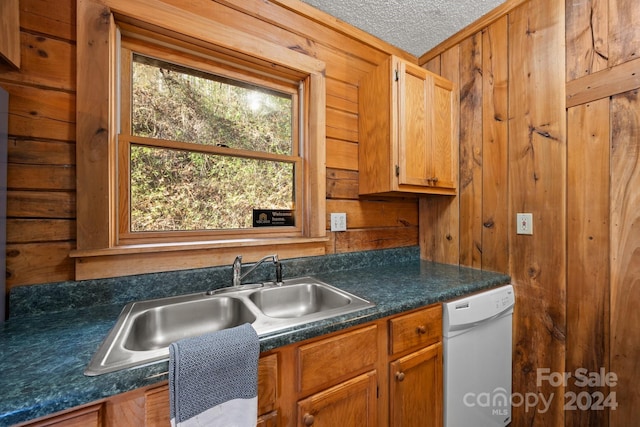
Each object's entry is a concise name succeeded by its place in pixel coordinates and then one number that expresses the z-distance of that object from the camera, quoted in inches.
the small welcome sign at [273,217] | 59.1
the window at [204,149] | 48.1
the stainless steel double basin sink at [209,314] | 27.1
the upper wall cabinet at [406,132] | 59.3
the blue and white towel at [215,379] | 24.6
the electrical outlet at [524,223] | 55.9
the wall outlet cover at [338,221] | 64.6
